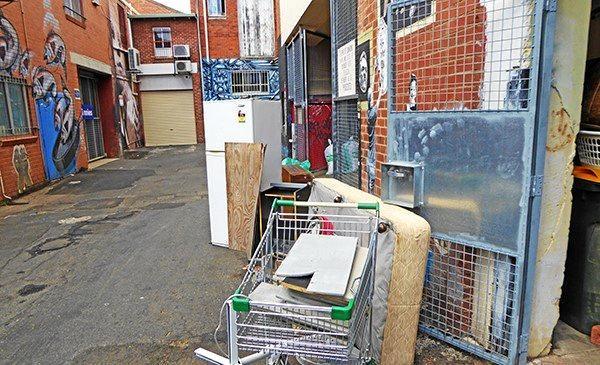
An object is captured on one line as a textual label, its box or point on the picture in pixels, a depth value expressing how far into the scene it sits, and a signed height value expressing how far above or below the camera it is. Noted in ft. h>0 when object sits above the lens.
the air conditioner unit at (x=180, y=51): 62.13 +10.36
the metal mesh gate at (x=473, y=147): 7.28 -0.73
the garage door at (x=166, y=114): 66.13 +0.67
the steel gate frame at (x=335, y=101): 16.16 +0.50
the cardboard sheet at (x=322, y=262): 5.82 -2.36
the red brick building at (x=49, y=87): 26.58 +2.79
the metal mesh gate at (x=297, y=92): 27.33 +1.75
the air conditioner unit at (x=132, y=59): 58.39 +8.75
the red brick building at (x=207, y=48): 62.69 +10.94
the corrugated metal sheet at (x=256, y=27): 62.75 +13.87
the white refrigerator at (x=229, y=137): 15.25 -0.78
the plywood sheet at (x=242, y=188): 14.79 -2.70
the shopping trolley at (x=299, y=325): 5.67 -3.13
